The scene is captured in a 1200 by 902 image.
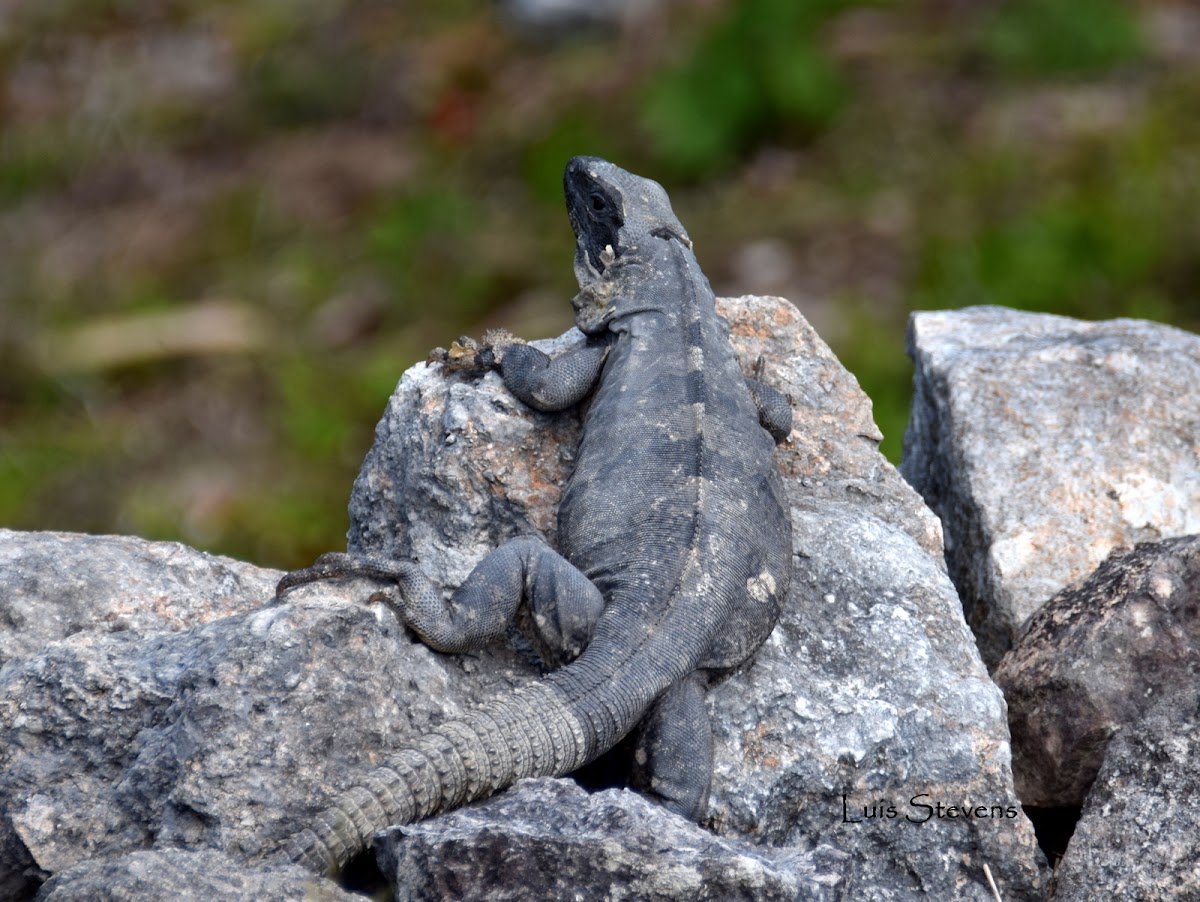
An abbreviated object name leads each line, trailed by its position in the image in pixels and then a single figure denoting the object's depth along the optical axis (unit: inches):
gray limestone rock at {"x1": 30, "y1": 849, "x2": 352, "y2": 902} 296.0
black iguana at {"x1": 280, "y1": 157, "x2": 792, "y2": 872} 357.4
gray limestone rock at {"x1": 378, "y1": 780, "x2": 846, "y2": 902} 303.0
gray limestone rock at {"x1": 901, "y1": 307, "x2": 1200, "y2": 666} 494.6
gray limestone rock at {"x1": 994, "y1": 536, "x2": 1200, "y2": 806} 404.5
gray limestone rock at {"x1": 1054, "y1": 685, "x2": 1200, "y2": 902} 357.1
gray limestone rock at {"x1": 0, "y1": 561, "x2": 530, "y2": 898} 337.7
